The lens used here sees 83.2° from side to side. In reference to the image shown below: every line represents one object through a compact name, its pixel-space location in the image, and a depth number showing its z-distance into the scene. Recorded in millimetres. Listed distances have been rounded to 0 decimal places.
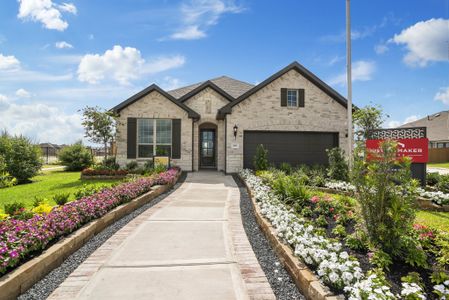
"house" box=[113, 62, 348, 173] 13445
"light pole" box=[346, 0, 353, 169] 9656
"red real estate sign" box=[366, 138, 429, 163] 8203
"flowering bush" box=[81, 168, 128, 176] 12025
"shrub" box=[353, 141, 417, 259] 3096
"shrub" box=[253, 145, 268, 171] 12266
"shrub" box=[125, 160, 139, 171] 13117
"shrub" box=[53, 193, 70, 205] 5449
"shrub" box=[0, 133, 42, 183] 12883
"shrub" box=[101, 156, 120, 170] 13023
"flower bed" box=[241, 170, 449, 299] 2148
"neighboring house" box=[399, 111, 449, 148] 31127
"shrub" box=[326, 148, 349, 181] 10164
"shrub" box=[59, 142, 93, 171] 17469
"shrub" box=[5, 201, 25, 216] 4564
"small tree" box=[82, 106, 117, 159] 12539
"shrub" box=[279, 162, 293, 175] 11980
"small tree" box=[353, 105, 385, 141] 12227
